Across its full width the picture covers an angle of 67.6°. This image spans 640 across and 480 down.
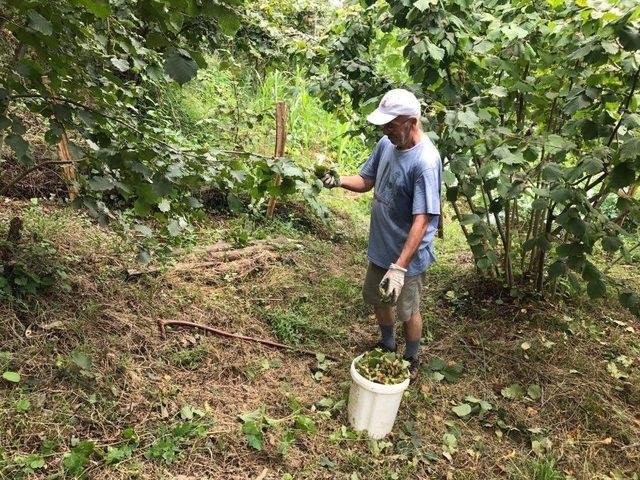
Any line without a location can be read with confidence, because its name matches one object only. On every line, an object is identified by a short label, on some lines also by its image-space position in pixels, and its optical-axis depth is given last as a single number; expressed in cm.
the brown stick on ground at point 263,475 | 232
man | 263
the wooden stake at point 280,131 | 516
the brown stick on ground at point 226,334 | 310
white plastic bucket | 257
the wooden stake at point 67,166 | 392
